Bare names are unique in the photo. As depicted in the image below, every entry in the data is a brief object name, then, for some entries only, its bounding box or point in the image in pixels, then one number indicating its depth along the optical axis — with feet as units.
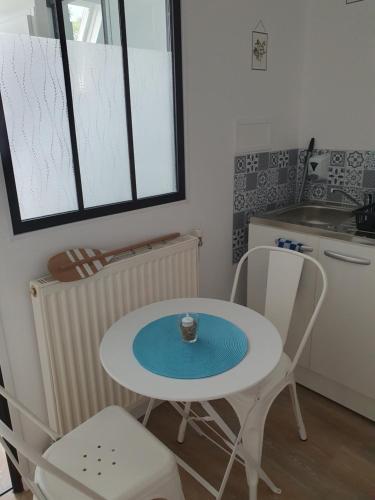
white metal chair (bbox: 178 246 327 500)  4.80
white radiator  5.06
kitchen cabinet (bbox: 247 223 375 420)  6.17
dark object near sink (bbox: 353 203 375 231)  6.29
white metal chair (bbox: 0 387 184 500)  3.68
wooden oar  5.03
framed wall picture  7.12
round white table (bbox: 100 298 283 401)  3.73
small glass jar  4.44
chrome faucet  7.42
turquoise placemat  4.03
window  4.75
